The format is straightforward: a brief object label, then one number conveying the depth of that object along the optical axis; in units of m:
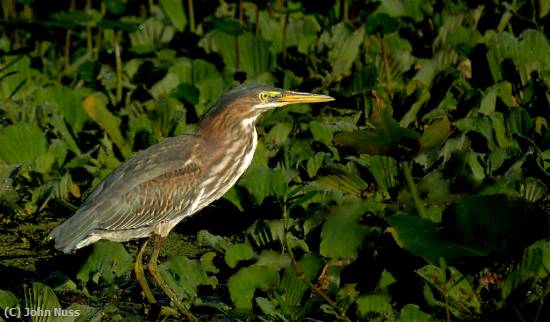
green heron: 9.63
